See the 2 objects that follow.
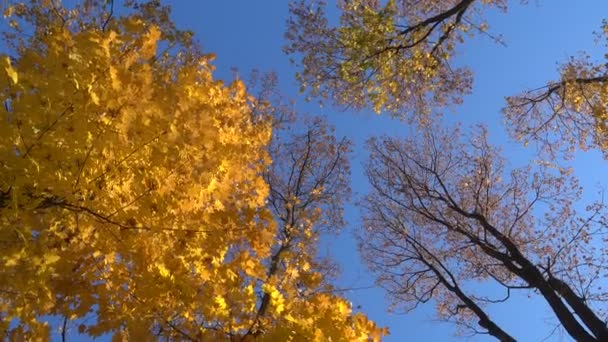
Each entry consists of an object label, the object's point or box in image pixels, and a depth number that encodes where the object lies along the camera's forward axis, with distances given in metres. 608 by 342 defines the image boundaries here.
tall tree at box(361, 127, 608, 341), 6.91
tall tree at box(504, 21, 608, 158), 8.77
